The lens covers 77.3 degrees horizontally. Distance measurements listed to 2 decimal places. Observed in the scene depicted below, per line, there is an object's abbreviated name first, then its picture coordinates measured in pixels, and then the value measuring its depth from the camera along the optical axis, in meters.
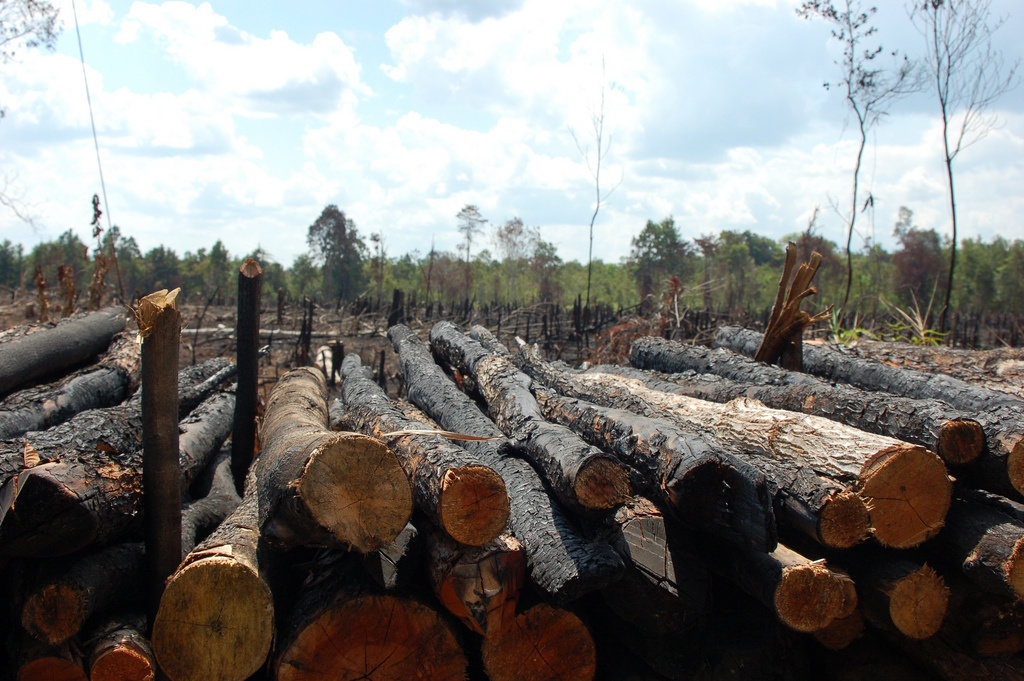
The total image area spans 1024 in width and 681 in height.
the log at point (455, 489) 2.17
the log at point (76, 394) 3.78
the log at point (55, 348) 4.79
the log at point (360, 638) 2.14
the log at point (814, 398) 2.68
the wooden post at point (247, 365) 3.91
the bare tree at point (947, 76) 10.70
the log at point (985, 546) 2.31
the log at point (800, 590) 2.24
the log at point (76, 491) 2.21
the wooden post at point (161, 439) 2.54
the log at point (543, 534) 2.21
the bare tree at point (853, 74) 12.13
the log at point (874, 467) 2.43
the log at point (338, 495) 2.04
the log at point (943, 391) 2.55
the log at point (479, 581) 2.19
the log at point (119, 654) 2.25
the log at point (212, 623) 2.14
